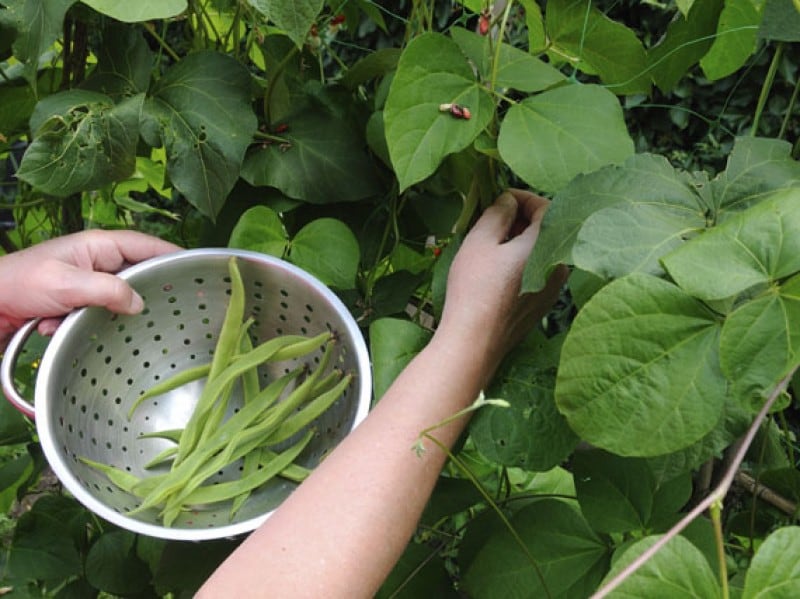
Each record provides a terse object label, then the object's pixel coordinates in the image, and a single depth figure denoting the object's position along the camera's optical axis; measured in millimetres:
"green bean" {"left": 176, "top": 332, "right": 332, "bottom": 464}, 992
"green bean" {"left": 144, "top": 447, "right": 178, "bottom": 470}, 1022
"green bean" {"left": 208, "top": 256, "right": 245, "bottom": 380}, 968
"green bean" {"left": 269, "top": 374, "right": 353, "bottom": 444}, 927
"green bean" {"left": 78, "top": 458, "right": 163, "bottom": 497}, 956
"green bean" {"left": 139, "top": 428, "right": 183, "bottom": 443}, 1046
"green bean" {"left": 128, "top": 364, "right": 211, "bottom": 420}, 1021
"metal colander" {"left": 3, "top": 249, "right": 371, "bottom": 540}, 868
